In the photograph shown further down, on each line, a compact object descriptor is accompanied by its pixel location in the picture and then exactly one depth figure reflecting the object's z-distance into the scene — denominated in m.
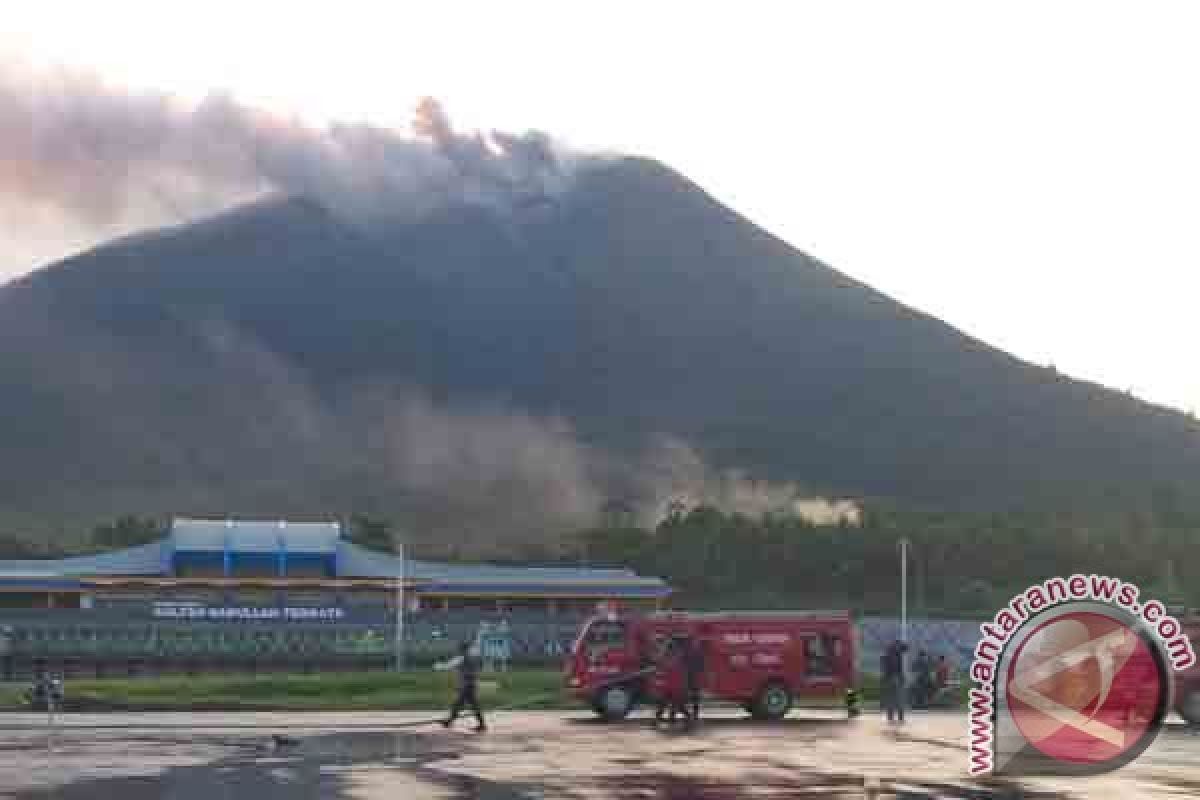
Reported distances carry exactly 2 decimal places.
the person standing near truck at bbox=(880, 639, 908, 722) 35.94
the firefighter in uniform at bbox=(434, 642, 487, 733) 31.89
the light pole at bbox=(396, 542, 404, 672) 59.62
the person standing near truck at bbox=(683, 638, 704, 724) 34.12
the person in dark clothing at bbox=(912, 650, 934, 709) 42.00
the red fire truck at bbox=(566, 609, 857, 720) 35.97
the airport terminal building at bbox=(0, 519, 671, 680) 64.12
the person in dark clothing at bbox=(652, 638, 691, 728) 35.12
